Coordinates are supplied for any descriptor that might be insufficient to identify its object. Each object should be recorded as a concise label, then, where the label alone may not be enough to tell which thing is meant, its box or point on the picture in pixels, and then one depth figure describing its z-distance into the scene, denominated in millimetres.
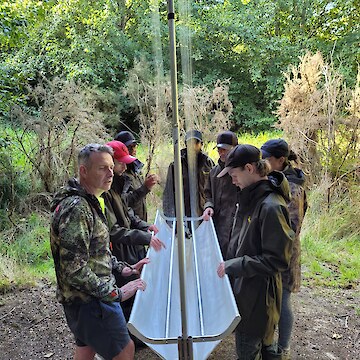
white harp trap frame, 1516
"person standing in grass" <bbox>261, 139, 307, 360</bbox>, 2188
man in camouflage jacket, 1618
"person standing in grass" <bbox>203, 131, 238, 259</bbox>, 2973
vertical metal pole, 1515
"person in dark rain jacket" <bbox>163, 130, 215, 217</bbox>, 3421
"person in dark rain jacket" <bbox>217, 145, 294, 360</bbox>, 1701
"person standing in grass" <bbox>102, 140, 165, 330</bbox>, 2334
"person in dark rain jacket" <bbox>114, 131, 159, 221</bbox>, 2936
